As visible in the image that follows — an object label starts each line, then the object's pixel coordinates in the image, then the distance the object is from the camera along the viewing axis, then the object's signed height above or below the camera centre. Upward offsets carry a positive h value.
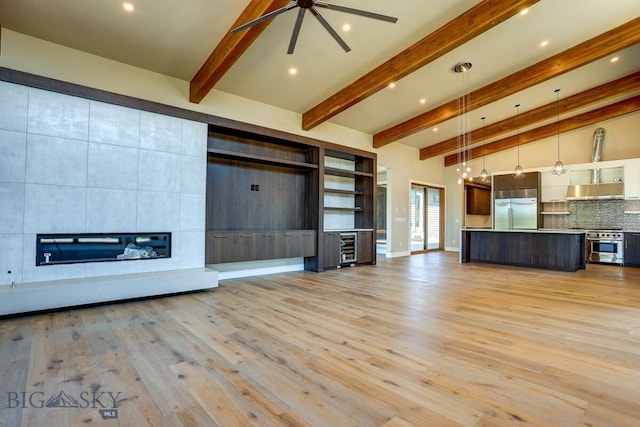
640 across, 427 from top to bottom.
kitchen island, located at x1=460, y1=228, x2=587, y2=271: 6.59 -0.61
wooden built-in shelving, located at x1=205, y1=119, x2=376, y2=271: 5.40 +0.47
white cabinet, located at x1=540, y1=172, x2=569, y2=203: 8.55 +0.99
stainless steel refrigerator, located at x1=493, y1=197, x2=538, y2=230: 8.48 +0.24
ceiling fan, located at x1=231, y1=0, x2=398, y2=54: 2.91 +2.01
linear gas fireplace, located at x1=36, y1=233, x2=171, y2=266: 3.74 -0.41
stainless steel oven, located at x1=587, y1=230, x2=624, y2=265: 7.70 -0.60
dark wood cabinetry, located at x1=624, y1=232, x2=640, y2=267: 7.54 -0.64
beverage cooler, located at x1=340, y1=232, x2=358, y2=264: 7.01 -0.66
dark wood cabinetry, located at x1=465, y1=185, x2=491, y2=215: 10.16 +0.72
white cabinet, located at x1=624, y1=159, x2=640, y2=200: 7.57 +1.10
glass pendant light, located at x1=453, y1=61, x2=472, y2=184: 5.54 +2.59
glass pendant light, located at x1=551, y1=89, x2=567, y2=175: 6.78 +1.22
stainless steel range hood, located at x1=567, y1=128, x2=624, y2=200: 7.78 +0.92
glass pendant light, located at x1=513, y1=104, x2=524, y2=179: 7.29 +1.37
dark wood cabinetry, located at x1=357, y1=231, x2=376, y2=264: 7.36 -0.68
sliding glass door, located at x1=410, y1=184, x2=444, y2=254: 10.50 +0.07
